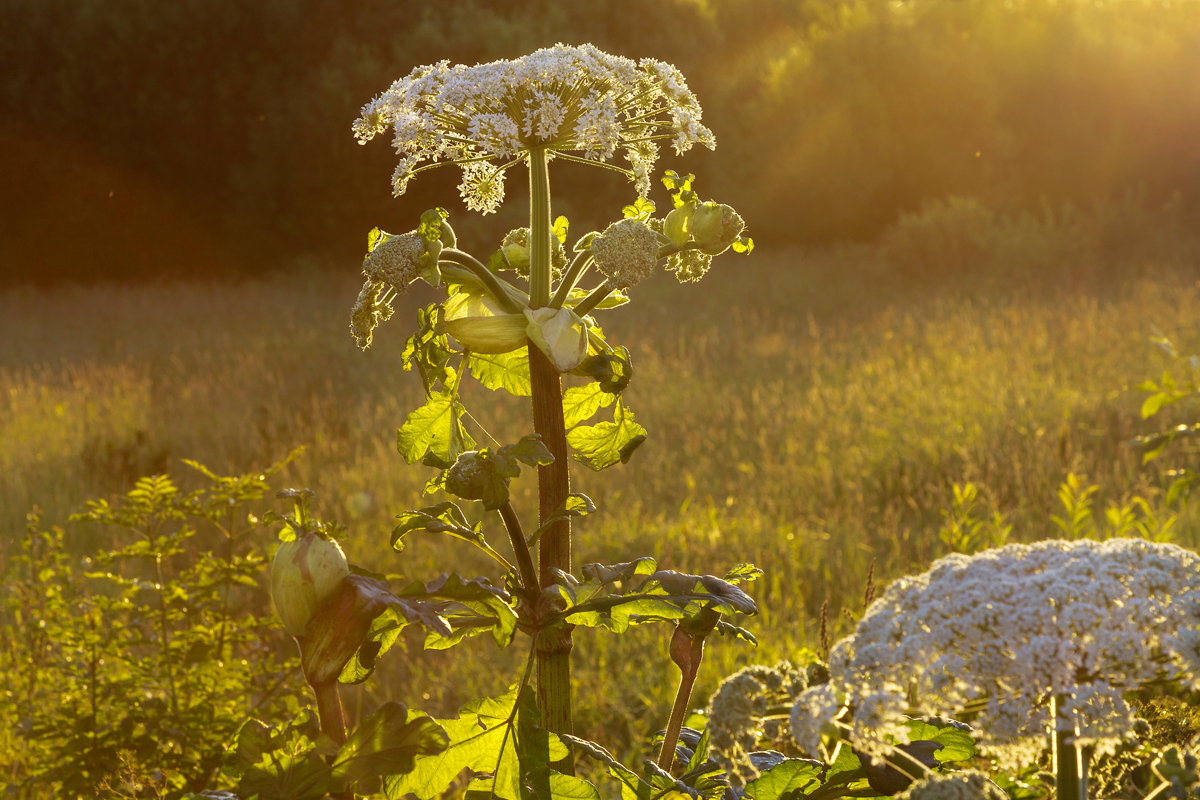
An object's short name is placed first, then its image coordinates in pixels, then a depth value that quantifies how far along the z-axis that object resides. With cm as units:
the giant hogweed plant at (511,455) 395
